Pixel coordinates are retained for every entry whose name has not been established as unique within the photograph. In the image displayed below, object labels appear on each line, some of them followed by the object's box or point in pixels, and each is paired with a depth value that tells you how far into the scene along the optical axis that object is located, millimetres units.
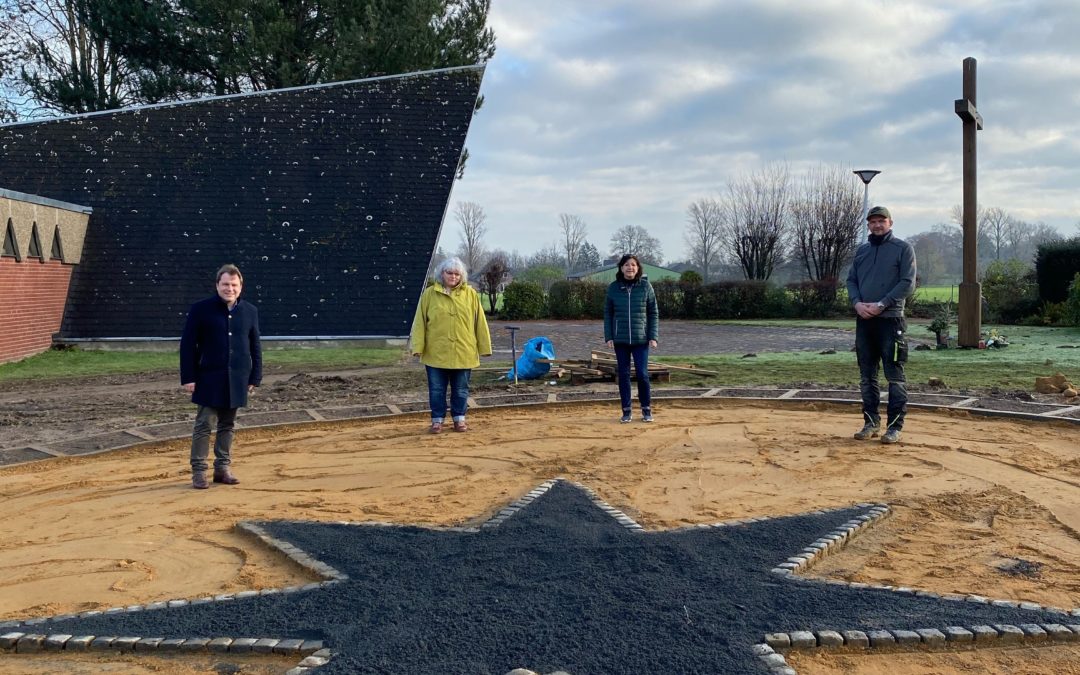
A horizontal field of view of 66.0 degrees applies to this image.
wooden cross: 16328
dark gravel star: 3188
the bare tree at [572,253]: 82250
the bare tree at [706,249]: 69500
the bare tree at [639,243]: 75438
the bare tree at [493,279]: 38812
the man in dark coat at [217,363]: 6598
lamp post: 20812
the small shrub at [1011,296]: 27031
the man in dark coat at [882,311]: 7770
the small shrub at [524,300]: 36562
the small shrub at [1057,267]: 25938
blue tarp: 13258
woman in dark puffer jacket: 9055
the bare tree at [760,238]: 48469
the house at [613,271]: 55956
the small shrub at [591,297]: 36062
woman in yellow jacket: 8789
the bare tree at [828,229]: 46719
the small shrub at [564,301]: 36250
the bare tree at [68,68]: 29750
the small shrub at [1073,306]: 22359
